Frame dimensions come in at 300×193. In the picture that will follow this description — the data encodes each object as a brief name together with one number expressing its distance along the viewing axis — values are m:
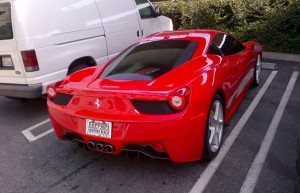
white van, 4.75
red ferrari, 2.90
